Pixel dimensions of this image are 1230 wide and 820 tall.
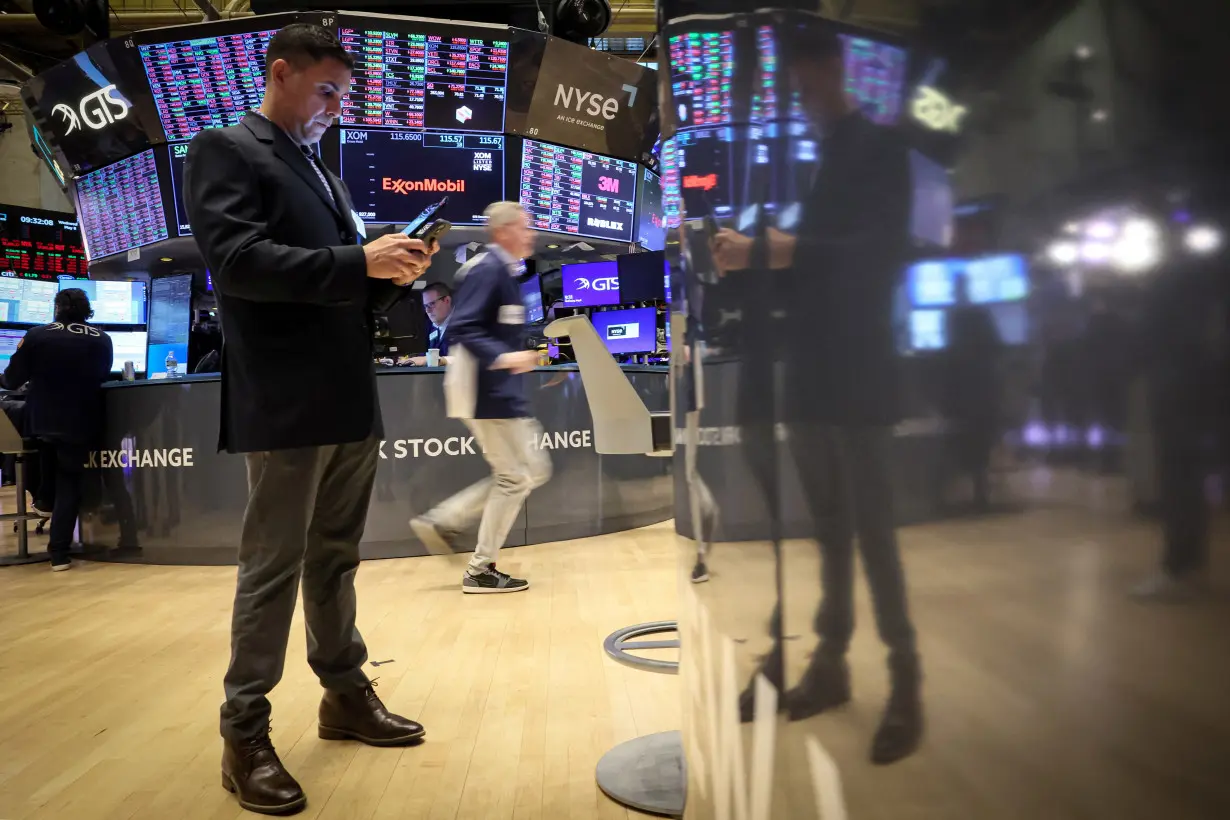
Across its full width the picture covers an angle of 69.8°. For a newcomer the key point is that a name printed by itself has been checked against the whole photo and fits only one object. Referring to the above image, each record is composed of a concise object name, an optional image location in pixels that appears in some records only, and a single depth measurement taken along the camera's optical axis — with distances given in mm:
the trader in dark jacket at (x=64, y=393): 4613
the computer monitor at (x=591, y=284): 7508
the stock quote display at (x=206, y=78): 5641
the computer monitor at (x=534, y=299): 7488
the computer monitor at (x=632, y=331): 7344
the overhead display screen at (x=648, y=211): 7078
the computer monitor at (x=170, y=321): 7109
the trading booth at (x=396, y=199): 4605
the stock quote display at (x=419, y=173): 5926
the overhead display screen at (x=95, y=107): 5797
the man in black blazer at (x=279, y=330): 1672
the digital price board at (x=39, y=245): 10141
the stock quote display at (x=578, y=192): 6355
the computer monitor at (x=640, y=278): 7234
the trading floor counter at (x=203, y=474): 4551
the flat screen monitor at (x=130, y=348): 7922
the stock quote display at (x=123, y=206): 6125
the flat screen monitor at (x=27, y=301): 9688
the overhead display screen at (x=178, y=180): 5977
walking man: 3486
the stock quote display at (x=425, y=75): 5691
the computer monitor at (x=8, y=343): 9438
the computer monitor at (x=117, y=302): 7934
